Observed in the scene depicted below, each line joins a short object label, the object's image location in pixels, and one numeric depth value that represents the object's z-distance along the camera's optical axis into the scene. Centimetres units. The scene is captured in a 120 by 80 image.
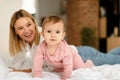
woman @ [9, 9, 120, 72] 156
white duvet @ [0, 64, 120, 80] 122
